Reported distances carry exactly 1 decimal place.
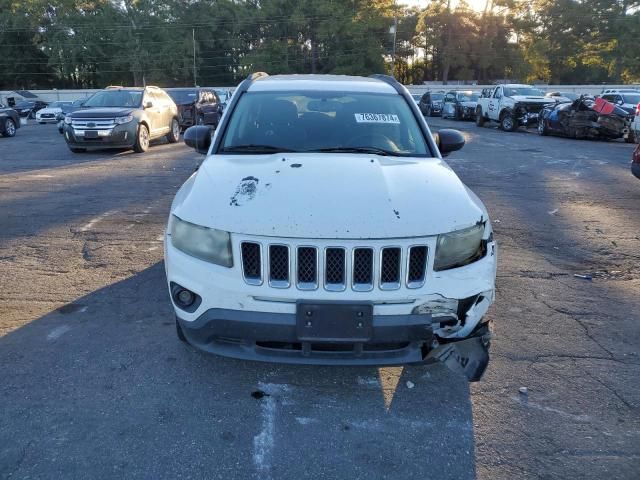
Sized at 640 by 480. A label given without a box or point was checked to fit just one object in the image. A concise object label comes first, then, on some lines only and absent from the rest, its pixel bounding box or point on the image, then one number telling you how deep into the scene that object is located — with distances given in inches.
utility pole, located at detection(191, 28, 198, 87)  2428.6
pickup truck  817.5
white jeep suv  108.7
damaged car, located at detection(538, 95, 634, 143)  666.8
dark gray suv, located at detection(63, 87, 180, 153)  510.9
